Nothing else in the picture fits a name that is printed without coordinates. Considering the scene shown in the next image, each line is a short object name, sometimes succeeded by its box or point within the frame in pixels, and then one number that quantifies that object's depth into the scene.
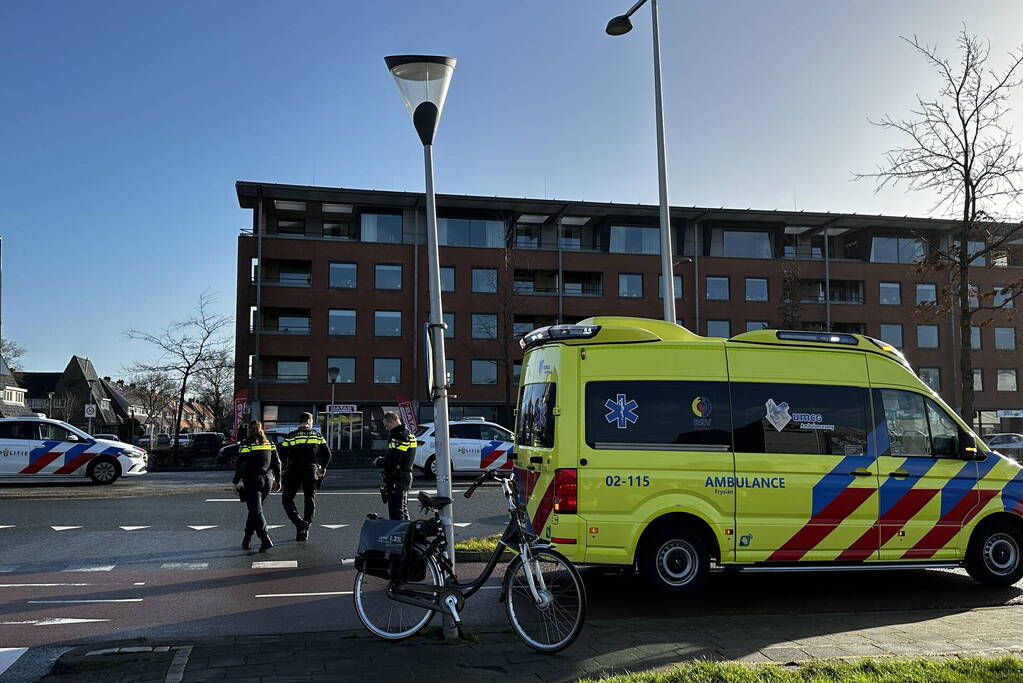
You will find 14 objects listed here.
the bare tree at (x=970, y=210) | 16.83
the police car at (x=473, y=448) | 24.02
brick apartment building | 49.09
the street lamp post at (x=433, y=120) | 6.62
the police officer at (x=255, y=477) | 11.48
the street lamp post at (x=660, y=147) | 14.19
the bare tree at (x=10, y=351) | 69.69
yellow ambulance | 8.14
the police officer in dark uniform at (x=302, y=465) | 12.09
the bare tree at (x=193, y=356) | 44.66
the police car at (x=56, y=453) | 20.25
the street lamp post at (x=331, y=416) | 42.72
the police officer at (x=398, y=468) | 11.69
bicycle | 6.04
